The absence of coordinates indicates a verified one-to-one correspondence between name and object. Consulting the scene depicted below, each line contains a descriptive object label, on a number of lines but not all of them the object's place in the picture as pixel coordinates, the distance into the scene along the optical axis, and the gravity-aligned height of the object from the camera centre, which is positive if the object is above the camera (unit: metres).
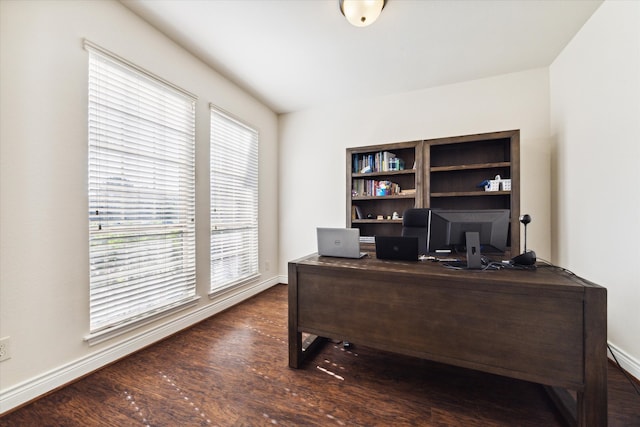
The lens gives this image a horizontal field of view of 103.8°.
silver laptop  1.90 -0.23
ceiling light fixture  1.82 +1.51
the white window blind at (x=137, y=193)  1.82 +0.16
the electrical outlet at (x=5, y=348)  1.39 -0.76
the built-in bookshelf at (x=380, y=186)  3.18 +0.35
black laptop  1.79 -0.26
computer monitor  1.61 -0.10
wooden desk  1.20 -0.60
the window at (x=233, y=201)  2.86 +0.14
